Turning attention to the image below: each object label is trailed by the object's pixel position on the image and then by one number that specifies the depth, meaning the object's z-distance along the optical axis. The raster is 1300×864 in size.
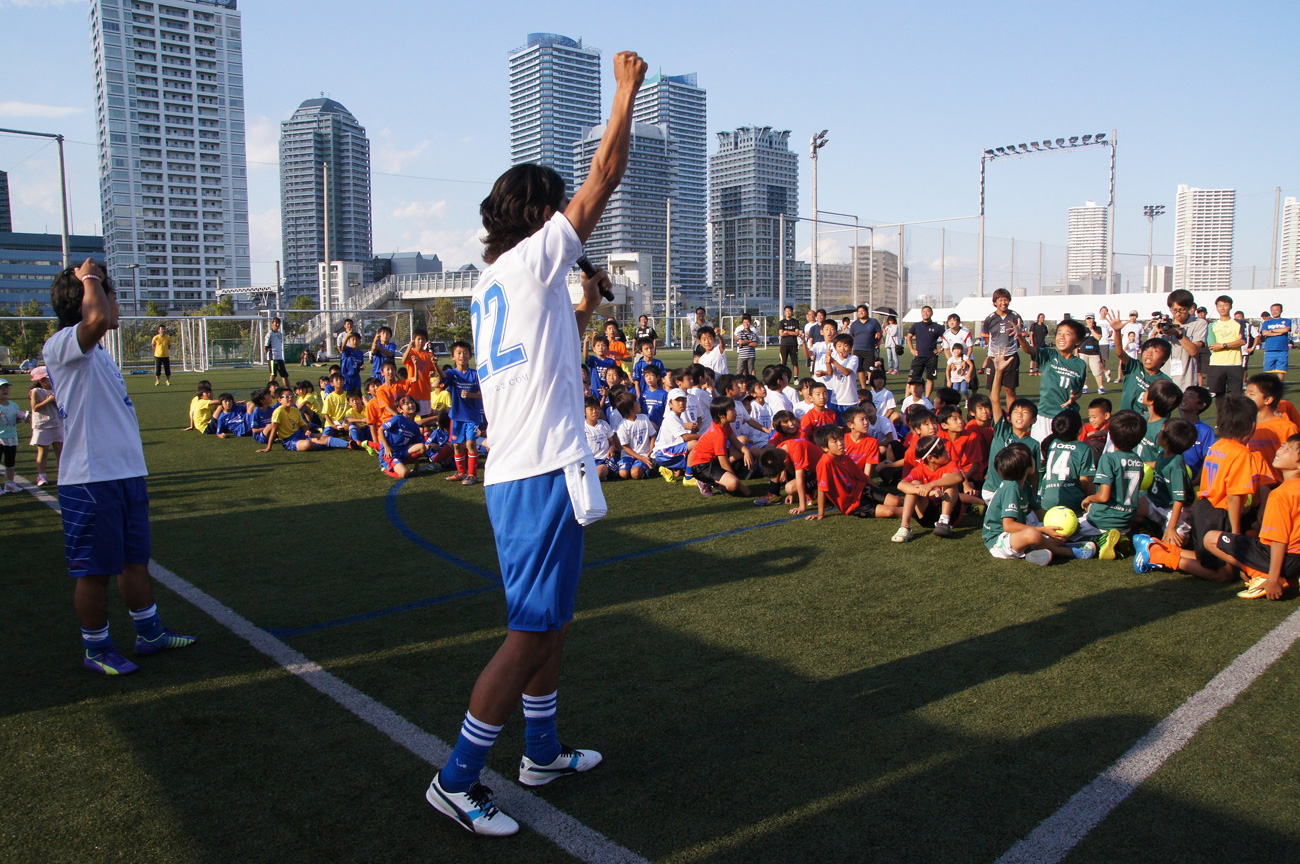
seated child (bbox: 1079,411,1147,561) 5.84
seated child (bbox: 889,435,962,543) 6.44
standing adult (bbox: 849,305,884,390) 15.77
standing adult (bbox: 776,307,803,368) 17.67
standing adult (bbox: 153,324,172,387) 24.12
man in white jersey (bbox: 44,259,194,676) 3.88
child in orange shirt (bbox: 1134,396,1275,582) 5.19
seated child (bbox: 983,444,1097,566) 5.71
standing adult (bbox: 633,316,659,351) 17.20
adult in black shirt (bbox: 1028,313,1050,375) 15.05
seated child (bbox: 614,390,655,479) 9.34
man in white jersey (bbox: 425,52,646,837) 2.46
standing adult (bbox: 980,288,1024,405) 9.56
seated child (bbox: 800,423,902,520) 7.10
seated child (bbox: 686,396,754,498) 8.17
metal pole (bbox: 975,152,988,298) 38.10
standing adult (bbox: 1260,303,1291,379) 14.66
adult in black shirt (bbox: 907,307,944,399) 15.29
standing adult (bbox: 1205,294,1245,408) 11.20
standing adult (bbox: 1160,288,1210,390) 9.12
